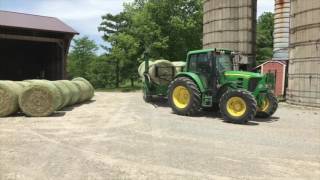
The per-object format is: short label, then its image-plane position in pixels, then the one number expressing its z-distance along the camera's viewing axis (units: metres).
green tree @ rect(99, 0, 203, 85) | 26.53
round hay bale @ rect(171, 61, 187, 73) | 12.78
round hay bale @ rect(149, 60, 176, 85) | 12.59
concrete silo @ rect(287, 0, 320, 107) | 12.08
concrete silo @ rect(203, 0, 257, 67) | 16.35
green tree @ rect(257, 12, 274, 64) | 36.88
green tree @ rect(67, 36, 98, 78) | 37.64
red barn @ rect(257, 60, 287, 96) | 16.58
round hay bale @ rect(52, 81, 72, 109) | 10.13
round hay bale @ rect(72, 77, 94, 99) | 13.96
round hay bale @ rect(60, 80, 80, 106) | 11.39
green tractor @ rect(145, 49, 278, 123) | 8.50
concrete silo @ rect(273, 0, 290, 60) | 19.07
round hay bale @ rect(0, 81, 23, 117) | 9.19
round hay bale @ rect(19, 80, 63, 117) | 9.26
